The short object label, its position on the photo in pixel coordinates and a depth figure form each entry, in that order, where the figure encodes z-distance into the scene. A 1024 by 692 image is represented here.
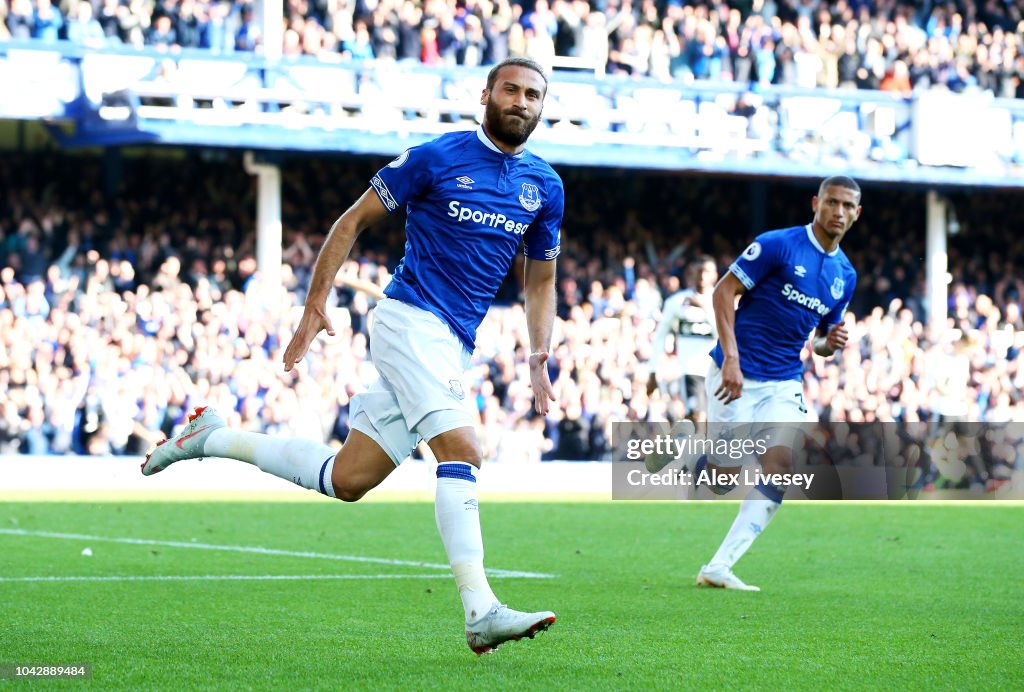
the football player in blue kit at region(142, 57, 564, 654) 11.56
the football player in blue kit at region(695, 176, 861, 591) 17.50
